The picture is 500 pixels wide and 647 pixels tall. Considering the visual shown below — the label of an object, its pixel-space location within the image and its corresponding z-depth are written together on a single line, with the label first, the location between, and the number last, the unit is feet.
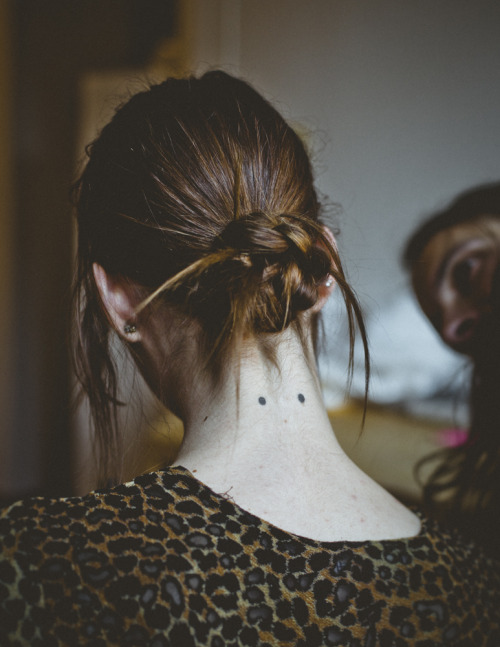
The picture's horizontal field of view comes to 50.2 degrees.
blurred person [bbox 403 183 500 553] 4.51
